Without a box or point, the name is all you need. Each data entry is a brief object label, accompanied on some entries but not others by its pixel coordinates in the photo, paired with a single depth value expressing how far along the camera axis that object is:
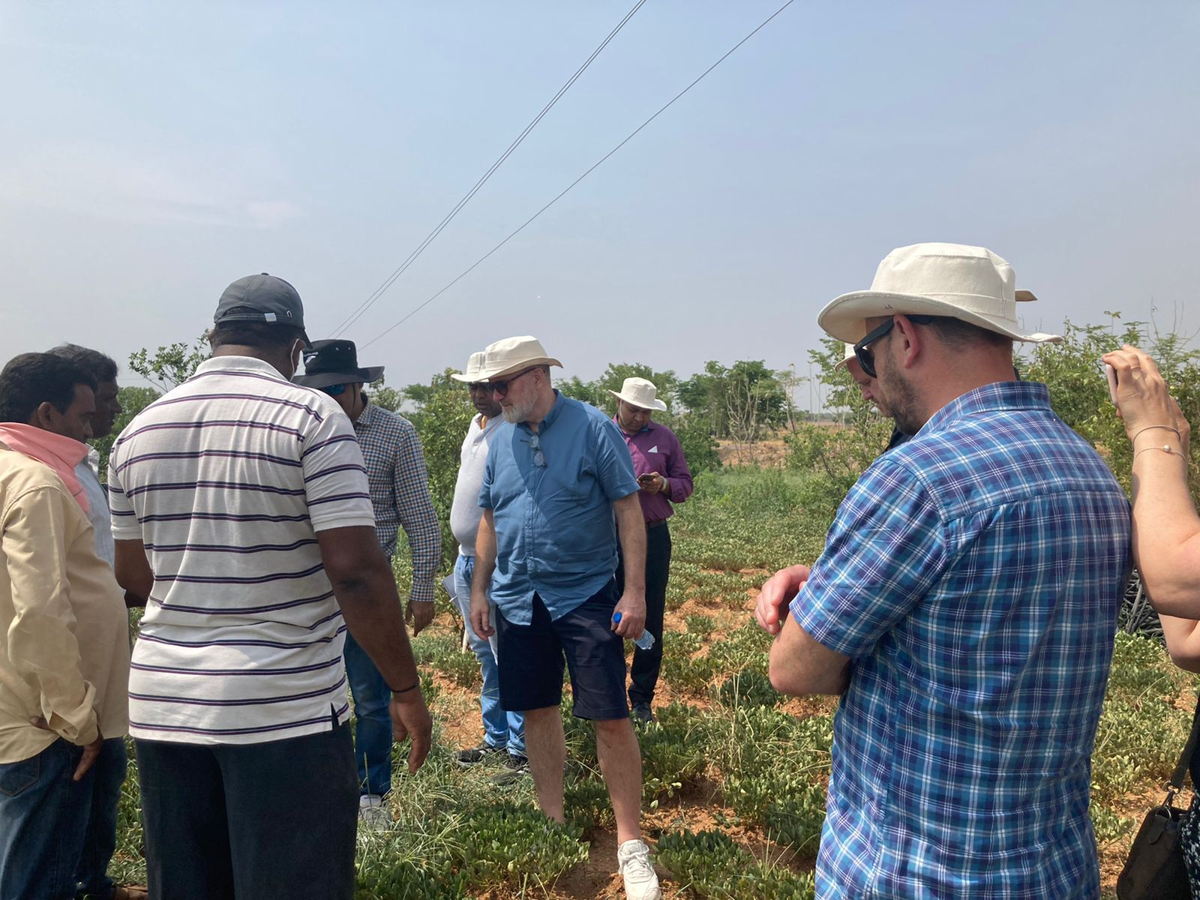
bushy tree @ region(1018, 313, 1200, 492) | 6.78
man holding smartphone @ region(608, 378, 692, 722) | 5.28
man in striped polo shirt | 2.02
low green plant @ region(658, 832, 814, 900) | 3.06
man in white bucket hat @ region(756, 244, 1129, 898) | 1.44
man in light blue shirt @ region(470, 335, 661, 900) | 3.40
